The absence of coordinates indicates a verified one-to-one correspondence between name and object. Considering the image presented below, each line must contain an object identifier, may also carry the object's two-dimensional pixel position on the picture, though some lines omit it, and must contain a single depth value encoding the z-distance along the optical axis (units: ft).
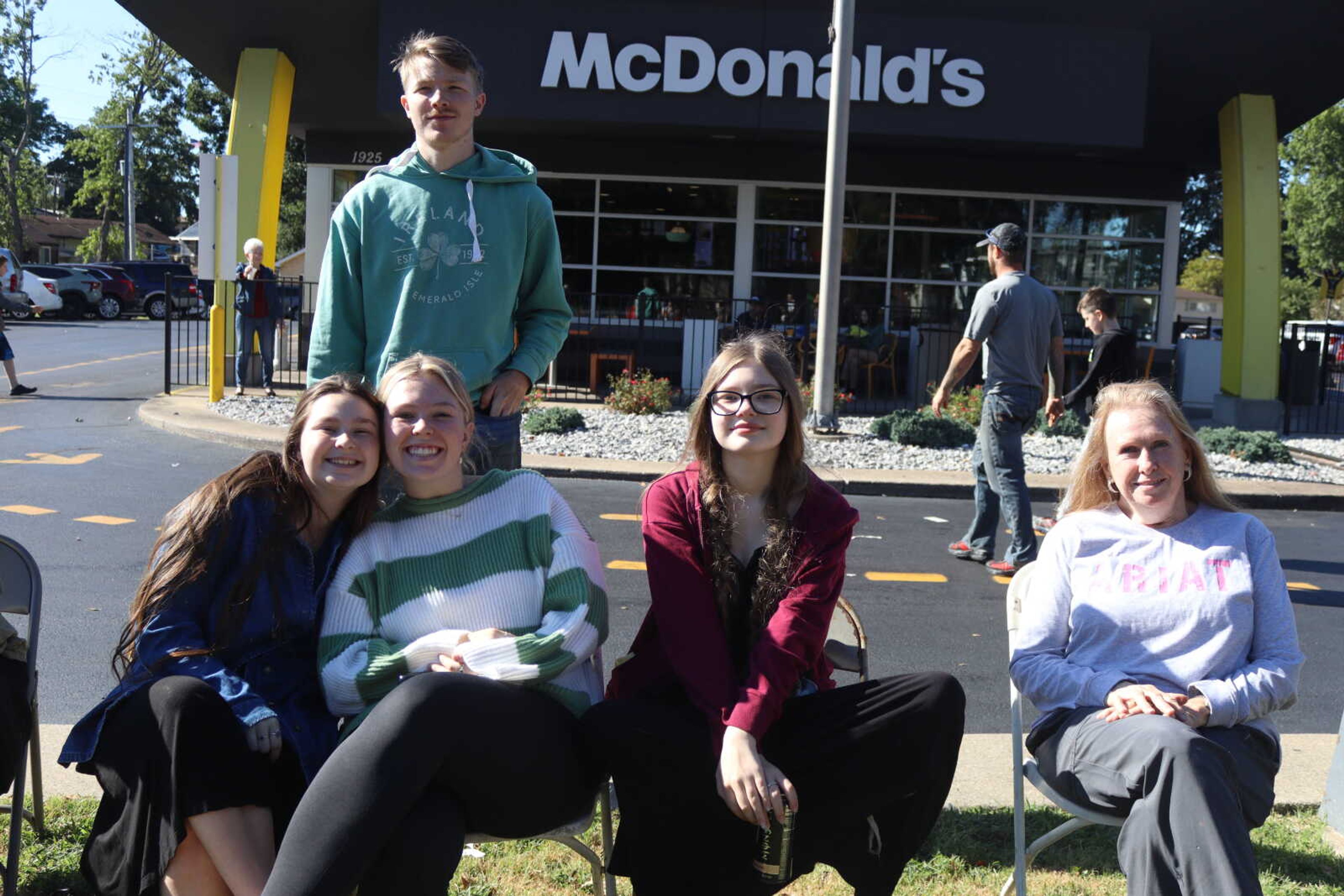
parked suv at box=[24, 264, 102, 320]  109.91
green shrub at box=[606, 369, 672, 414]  44.70
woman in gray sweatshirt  8.04
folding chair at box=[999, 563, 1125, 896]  9.05
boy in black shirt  25.61
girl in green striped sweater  7.34
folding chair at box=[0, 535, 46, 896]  8.94
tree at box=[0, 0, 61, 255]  161.17
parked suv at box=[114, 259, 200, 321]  119.55
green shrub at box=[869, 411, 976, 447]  38.06
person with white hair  46.44
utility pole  153.79
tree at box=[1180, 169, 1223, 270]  204.13
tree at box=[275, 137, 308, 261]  148.25
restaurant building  49.44
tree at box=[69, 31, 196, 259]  172.14
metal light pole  37.42
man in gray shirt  22.25
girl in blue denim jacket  7.57
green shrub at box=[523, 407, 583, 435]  38.78
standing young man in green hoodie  10.51
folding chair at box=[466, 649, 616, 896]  8.43
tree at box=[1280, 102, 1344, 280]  144.46
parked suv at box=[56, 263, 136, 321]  112.98
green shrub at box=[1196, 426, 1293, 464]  37.76
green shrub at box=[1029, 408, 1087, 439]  42.04
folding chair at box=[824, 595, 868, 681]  9.86
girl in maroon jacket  8.27
